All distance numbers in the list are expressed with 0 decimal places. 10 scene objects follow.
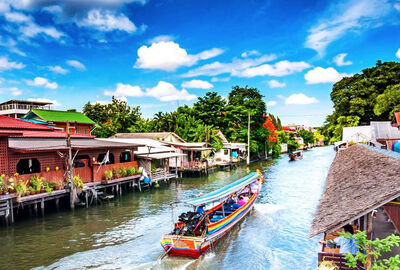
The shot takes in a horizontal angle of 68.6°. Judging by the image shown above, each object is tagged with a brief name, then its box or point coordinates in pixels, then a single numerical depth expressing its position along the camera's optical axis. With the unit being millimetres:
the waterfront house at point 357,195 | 6002
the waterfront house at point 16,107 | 59656
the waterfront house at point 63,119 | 34406
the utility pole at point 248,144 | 51312
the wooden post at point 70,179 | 19816
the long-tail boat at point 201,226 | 12664
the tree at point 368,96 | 43850
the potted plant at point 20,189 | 17062
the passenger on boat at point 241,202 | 19195
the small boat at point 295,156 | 54994
